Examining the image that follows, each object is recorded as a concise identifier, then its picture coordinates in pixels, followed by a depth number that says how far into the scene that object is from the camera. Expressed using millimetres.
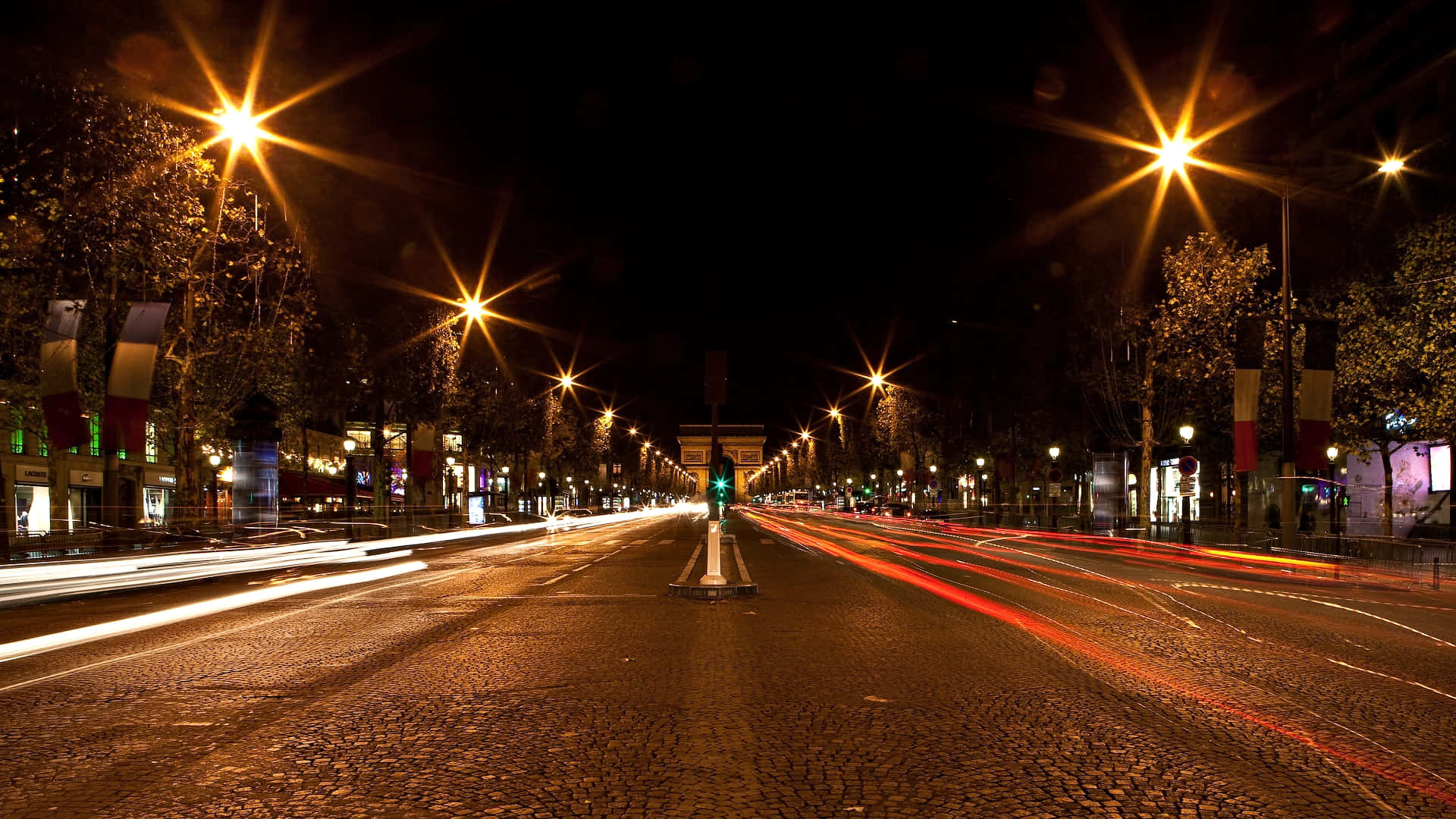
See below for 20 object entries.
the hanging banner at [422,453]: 46812
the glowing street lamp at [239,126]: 23562
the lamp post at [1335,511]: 29736
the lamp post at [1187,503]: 33125
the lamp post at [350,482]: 41750
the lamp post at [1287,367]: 25453
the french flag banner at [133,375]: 23234
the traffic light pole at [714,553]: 15680
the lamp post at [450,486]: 76250
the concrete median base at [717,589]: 15688
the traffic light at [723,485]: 16922
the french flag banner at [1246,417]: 27797
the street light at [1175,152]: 24547
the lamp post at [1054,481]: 49091
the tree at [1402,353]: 24984
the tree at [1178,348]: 34438
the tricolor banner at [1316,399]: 24531
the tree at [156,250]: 18797
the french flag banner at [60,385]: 22031
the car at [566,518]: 59781
